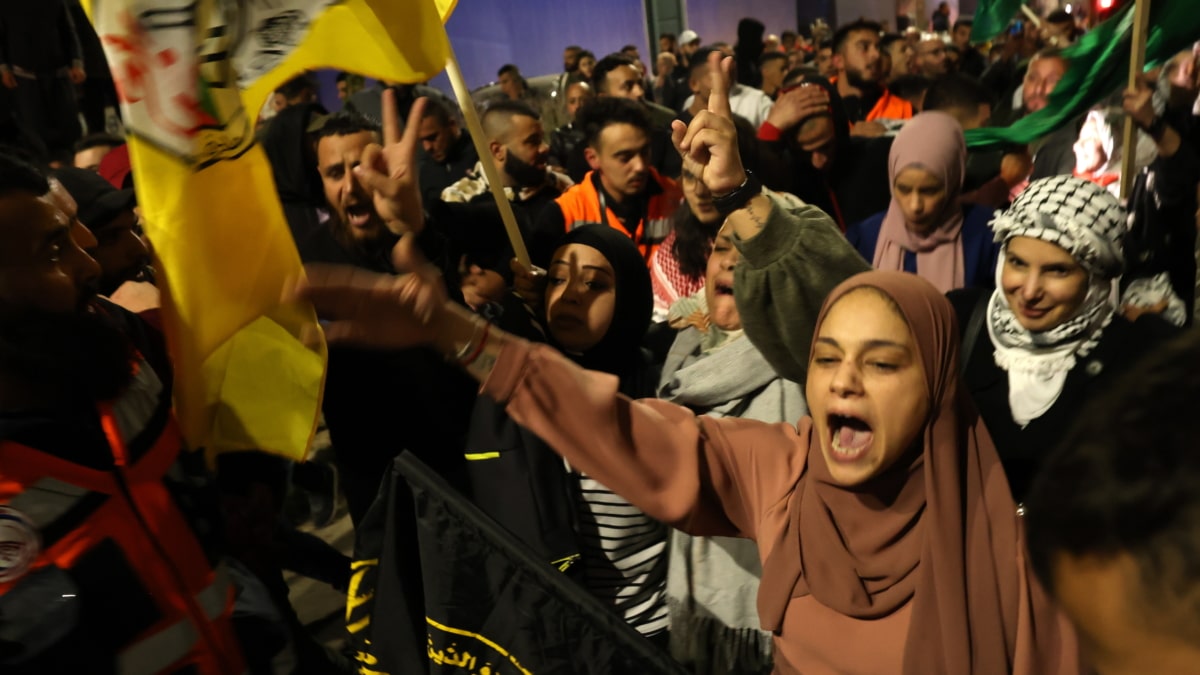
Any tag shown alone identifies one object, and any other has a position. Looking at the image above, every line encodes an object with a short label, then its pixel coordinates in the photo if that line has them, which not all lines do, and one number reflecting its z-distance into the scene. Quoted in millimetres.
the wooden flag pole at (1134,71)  2746
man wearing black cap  2264
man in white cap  12125
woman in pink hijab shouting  1336
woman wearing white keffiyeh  1880
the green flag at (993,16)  4293
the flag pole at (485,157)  2283
